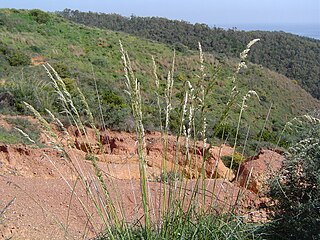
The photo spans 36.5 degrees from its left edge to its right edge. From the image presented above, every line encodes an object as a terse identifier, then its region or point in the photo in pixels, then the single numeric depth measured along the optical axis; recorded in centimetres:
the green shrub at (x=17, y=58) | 1919
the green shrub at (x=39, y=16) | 3045
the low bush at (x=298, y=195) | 271
